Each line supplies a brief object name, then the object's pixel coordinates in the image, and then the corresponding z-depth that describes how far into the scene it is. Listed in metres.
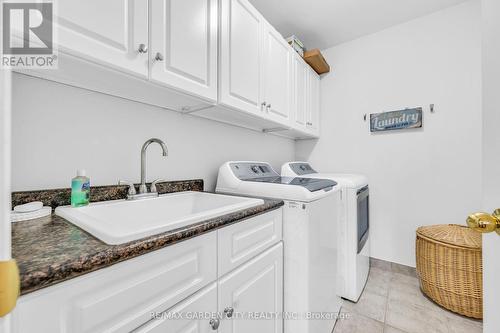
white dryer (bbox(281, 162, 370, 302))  1.64
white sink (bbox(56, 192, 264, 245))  0.57
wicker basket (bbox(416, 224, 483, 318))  1.45
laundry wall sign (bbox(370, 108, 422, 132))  2.02
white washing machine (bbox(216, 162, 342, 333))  1.10
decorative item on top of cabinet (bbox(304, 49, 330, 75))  2.16
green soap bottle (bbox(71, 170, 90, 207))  0.86
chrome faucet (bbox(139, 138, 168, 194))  1.08
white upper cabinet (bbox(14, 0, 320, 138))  0.73
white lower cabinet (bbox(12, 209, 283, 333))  0.43
